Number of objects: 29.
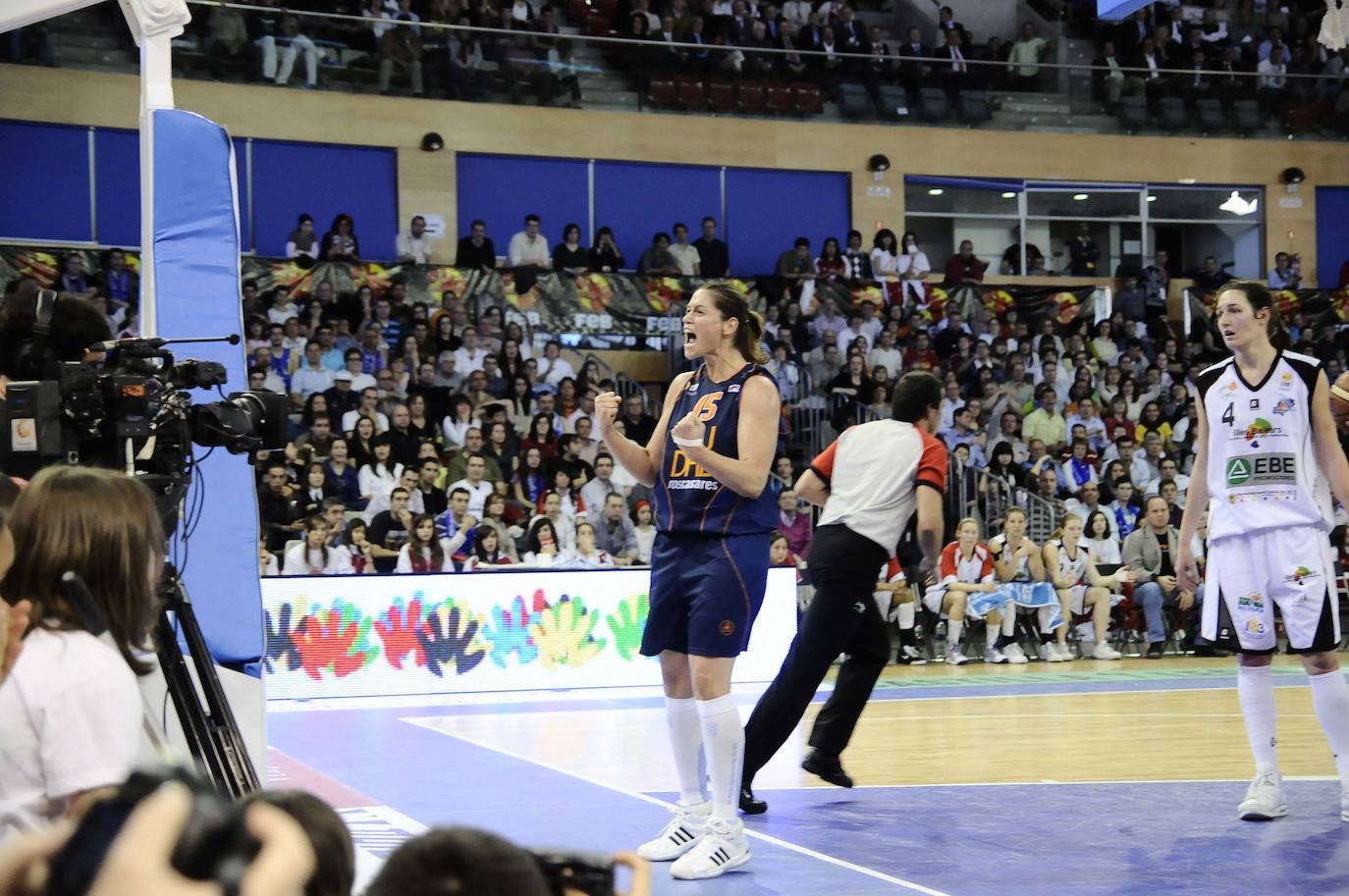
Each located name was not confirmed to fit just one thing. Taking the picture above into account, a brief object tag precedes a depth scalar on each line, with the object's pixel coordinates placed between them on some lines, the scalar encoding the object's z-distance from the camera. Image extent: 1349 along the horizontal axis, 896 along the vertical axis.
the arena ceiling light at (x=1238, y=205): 24.83
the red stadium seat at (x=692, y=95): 21.48
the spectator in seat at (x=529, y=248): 19.73
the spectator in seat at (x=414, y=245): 19.38
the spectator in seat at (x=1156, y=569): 15.12
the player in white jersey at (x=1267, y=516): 5.92
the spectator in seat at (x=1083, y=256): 24.16
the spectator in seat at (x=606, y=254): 19.72
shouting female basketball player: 5.26
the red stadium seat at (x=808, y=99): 22.20
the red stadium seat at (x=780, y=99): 22.04
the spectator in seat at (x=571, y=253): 19.47
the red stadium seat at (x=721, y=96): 21.66
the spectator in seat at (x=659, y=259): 20.25
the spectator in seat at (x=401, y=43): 19.17
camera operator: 5.09
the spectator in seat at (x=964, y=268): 22.44
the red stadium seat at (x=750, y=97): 21.80
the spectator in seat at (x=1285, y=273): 23.44
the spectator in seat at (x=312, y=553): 12.43
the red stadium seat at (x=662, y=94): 21.33
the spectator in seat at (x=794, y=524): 15.19
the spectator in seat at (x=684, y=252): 20.58
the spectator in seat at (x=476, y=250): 19.11
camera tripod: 4.30
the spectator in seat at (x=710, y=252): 20.80
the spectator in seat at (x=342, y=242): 17.86
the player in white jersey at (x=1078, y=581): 14.80
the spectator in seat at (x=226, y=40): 17.92
